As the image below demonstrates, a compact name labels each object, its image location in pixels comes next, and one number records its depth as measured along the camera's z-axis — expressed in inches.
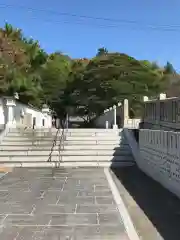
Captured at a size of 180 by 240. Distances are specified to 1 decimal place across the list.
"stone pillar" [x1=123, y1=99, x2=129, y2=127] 631.4
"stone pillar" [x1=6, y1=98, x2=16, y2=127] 497.1
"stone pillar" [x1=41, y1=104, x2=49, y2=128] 881.1
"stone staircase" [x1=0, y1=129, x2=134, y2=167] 371.7
